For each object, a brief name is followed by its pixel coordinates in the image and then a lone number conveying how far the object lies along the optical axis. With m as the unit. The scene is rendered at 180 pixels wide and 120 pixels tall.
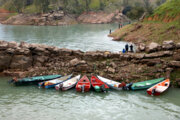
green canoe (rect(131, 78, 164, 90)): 26.78
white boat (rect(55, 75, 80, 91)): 27.23
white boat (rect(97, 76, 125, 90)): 26.90
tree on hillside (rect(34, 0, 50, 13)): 139.25
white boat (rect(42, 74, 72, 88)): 28.06
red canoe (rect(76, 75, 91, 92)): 26.77
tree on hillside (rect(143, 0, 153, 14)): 63.88
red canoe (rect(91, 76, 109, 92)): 26.67
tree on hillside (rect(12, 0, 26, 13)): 147.75
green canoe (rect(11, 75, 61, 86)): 28.84
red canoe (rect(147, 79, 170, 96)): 25.27
